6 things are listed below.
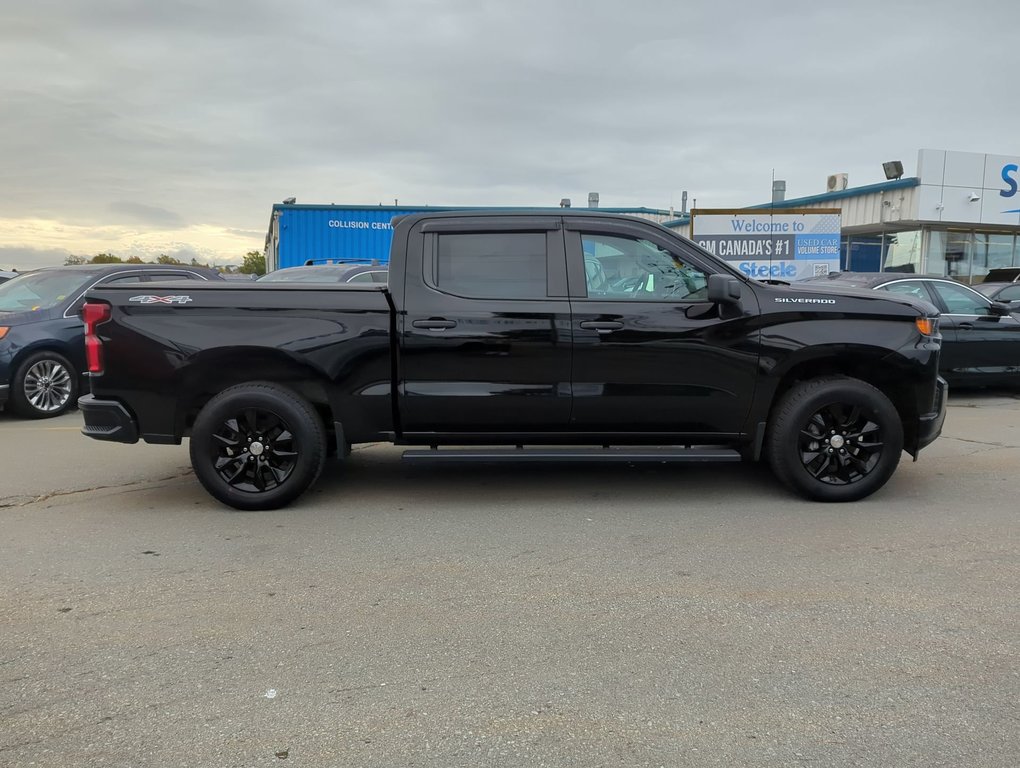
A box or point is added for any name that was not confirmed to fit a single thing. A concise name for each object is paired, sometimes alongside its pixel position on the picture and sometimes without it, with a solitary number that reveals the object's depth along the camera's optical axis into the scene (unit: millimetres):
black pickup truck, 5078
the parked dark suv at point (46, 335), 8375
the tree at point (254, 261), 93281
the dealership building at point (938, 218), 19891
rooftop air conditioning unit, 22422
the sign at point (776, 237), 15680
